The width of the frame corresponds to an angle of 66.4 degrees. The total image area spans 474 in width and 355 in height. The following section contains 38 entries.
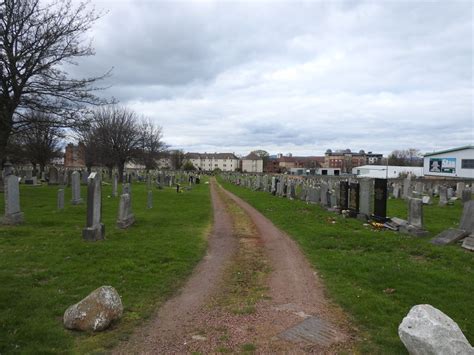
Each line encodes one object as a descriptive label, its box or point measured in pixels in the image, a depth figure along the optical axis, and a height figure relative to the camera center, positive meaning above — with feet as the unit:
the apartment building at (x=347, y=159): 452.35 +14.91
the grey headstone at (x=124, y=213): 39.63 -5.18
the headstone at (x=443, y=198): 74.69 -5.50
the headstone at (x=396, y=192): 97.35 -5.65
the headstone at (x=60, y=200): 51.70 -5.00
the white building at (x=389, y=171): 274.77 +0.10
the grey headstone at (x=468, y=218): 33.22 -4.25
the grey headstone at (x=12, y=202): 39.27 -4.15
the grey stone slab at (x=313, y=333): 14.33 -6.77
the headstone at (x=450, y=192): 92.06 -5.43
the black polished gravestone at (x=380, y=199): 46.73 -3.69
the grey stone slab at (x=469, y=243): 30.77 -6.10
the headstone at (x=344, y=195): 56.18 -3.92
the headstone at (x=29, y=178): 107.45 -4.12
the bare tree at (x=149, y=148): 160.35 +9.52
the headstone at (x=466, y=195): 76.43 -4.87
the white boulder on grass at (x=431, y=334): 11.59 -5.41
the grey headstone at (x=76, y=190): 58.95 -4.03
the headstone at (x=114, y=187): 77.39 -4.64
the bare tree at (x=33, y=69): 61.62 +16.70
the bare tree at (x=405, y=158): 379.27 +15.25
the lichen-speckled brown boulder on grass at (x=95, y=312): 14.71 -6.08
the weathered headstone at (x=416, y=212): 38.68 -4.42
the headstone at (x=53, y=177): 109.81 -3.70
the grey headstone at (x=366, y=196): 49.08 -3.45
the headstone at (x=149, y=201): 61.62 -5.98
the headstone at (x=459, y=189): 96.53 -4.58
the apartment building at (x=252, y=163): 530.68 +7.92
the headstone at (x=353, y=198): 51.96 -4.12
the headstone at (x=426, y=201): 75.77 -6.19
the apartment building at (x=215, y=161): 578.25 +10.56
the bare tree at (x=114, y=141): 144.77 +10.08
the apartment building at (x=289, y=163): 504.51 +9.08
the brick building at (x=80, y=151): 165.00 +6.82
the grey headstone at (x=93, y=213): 31.89 -4.25
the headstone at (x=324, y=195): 64.40 -4.53
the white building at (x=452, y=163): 199.82 +5.32
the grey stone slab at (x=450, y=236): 32.94 -5.94
